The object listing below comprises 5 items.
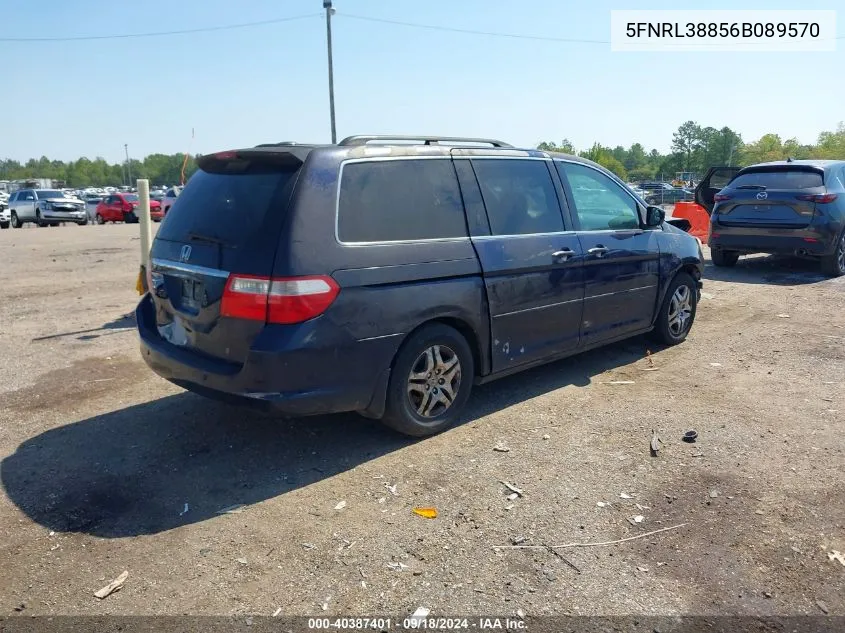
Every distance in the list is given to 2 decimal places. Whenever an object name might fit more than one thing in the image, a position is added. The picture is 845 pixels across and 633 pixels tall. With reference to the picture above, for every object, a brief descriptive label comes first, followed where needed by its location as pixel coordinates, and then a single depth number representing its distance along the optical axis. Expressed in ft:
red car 114.32
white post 24.53
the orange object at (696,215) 51.83
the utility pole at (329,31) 83.15
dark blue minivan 12.30
